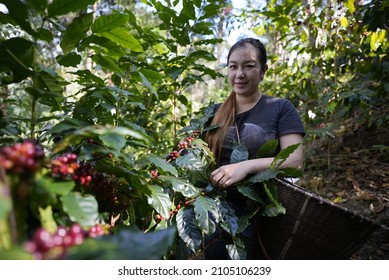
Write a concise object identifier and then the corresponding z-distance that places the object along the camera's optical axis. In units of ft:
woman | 4.59
